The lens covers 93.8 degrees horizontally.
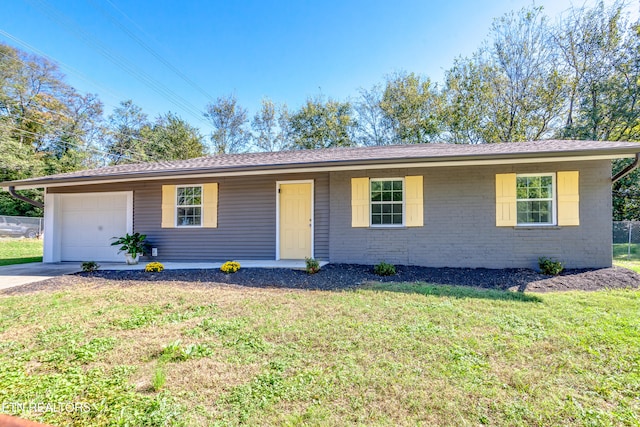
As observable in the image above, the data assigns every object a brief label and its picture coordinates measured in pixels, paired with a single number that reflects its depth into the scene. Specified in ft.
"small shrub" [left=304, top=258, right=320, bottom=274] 19.08
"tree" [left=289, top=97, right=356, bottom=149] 65.57
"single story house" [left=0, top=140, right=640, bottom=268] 19.75
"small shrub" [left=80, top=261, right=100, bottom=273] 21.68
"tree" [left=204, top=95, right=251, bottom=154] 69.92
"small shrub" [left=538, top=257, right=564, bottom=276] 18.65
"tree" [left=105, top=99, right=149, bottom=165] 75.10
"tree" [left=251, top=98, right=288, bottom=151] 68.59
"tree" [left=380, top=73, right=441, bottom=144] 59.06
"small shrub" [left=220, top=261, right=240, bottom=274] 19.97
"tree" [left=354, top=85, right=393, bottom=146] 63.36
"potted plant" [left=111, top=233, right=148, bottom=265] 24.58
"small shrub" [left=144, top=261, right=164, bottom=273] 21.27
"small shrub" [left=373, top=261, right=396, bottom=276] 18.98
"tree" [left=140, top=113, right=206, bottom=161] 71.77
